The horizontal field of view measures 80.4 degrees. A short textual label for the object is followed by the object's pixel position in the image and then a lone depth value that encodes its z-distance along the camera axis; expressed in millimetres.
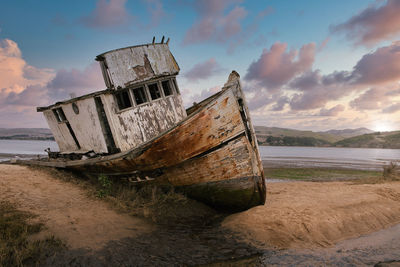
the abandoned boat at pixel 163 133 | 5922
